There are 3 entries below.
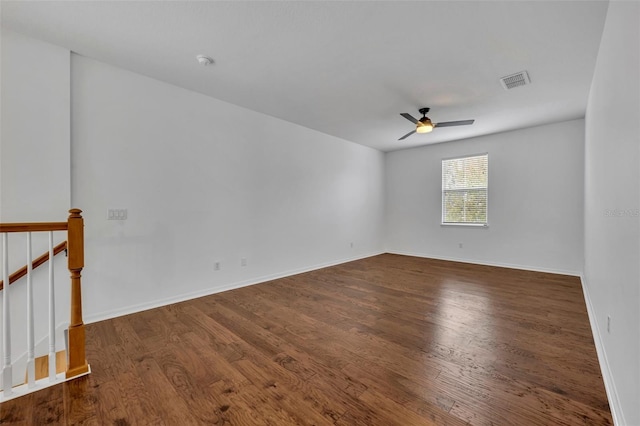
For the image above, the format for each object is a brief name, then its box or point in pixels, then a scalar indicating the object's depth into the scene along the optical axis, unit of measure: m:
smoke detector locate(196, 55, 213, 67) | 2.66
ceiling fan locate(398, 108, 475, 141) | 3.74
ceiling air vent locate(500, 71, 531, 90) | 2.95
